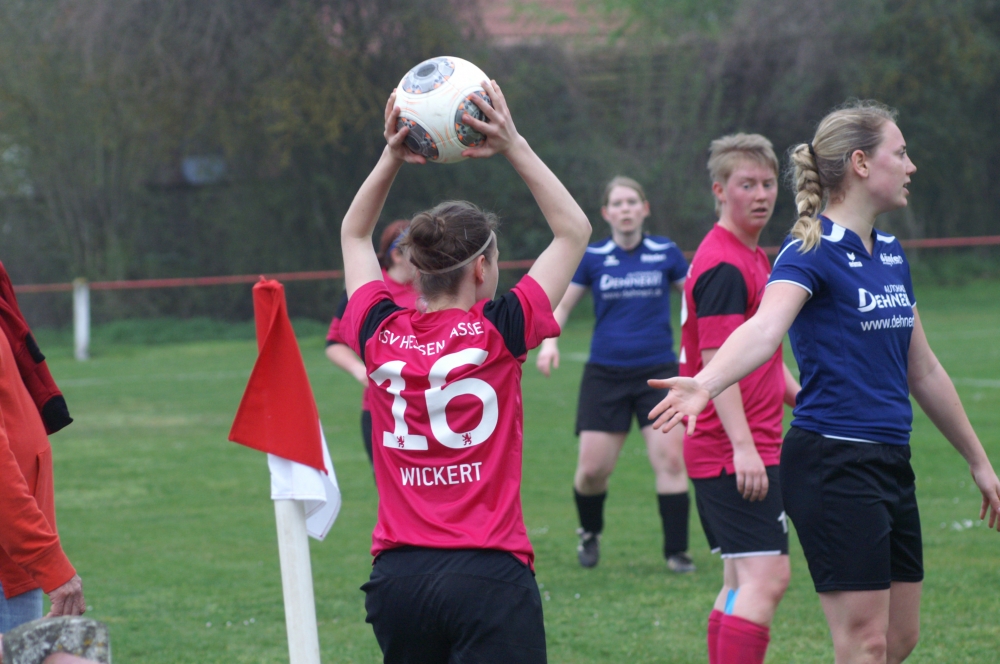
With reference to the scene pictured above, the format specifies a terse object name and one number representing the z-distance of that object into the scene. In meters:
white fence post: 38.56
